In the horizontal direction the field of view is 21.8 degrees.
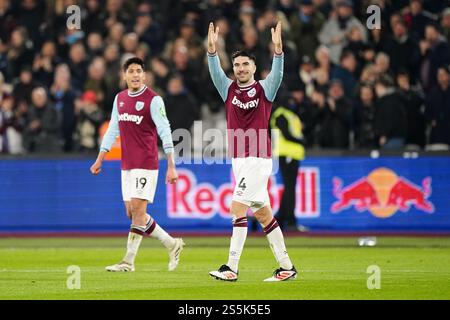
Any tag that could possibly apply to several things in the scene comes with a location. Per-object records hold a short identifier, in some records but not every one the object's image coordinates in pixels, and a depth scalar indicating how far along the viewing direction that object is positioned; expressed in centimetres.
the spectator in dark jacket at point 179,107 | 2223
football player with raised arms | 1319
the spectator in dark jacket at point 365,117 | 2191
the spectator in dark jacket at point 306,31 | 2358
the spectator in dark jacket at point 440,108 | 2139
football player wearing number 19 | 1444
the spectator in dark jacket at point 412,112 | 2166
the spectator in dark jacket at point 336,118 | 2219
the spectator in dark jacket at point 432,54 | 2203
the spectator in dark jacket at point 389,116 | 2152
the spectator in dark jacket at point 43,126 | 2292
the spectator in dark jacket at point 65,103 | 2316
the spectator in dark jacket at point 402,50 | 2258
